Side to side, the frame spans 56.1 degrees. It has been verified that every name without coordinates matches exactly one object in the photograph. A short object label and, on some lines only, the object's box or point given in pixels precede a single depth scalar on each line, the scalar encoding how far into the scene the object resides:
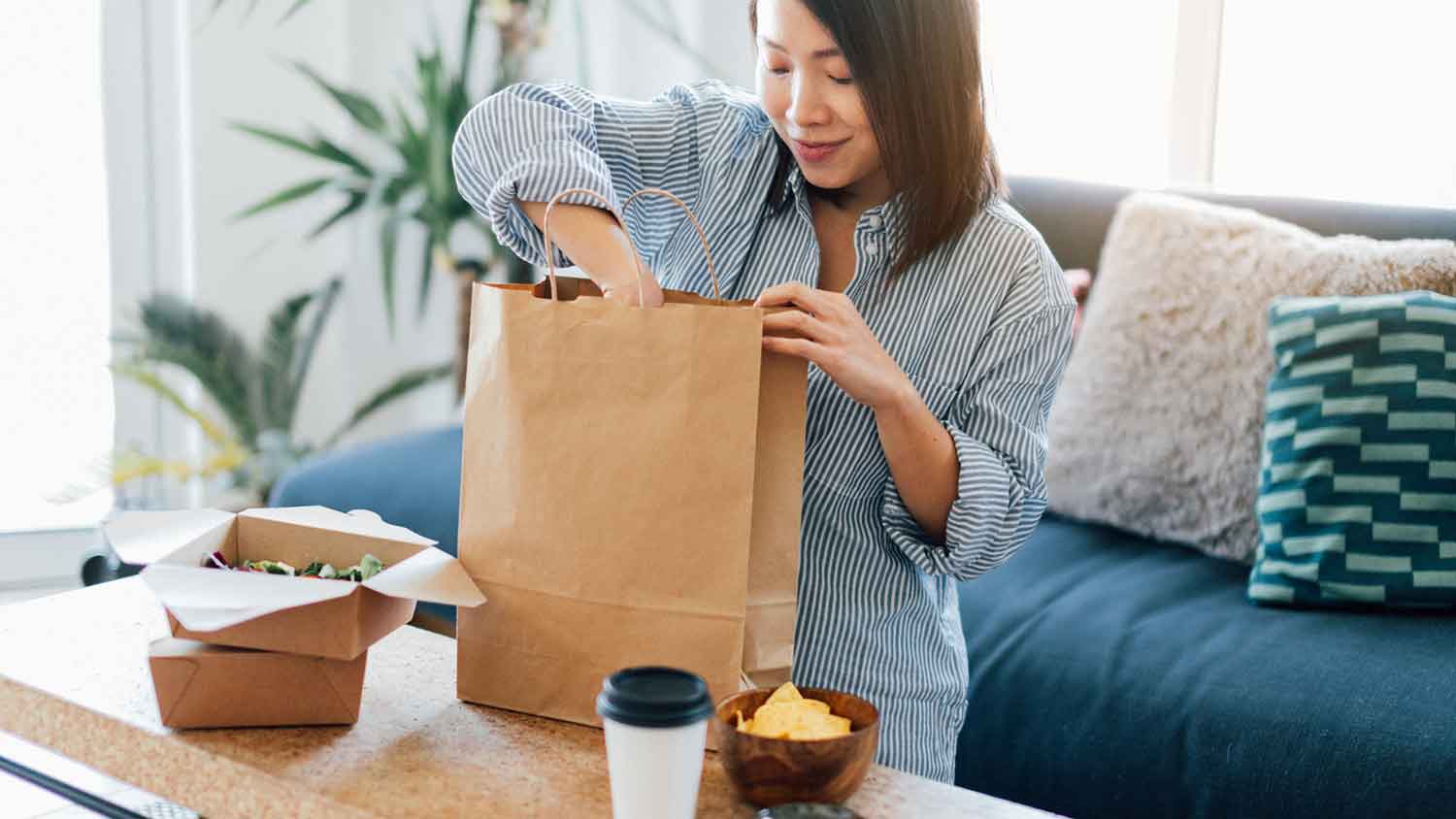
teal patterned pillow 1.74
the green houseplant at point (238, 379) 2.85
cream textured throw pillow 1.96
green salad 1.01
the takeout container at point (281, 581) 0.91
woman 1.10
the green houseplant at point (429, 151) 2.80
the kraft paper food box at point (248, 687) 0.94
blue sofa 1.50
